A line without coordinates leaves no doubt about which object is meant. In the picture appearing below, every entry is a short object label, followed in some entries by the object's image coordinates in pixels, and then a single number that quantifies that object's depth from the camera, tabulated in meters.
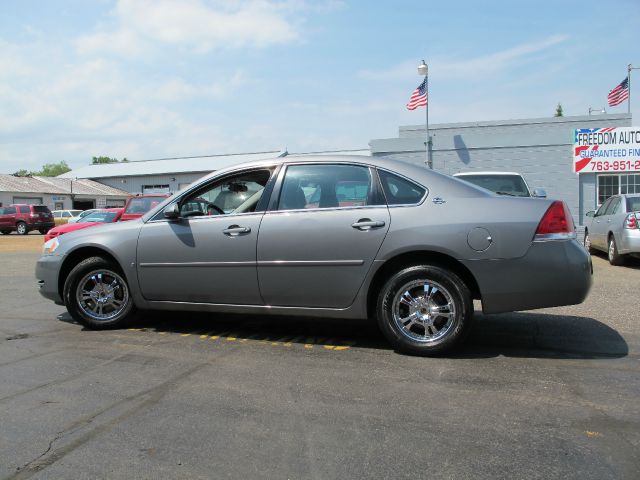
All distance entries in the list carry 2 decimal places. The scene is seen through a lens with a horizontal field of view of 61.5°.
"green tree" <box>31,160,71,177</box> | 134.94
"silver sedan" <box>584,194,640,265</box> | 9.94
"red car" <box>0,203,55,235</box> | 31.45
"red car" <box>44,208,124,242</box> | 11.83
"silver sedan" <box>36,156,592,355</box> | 4.24
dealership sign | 18.50
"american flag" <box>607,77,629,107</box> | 22.81
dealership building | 19.05
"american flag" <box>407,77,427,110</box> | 21.48
